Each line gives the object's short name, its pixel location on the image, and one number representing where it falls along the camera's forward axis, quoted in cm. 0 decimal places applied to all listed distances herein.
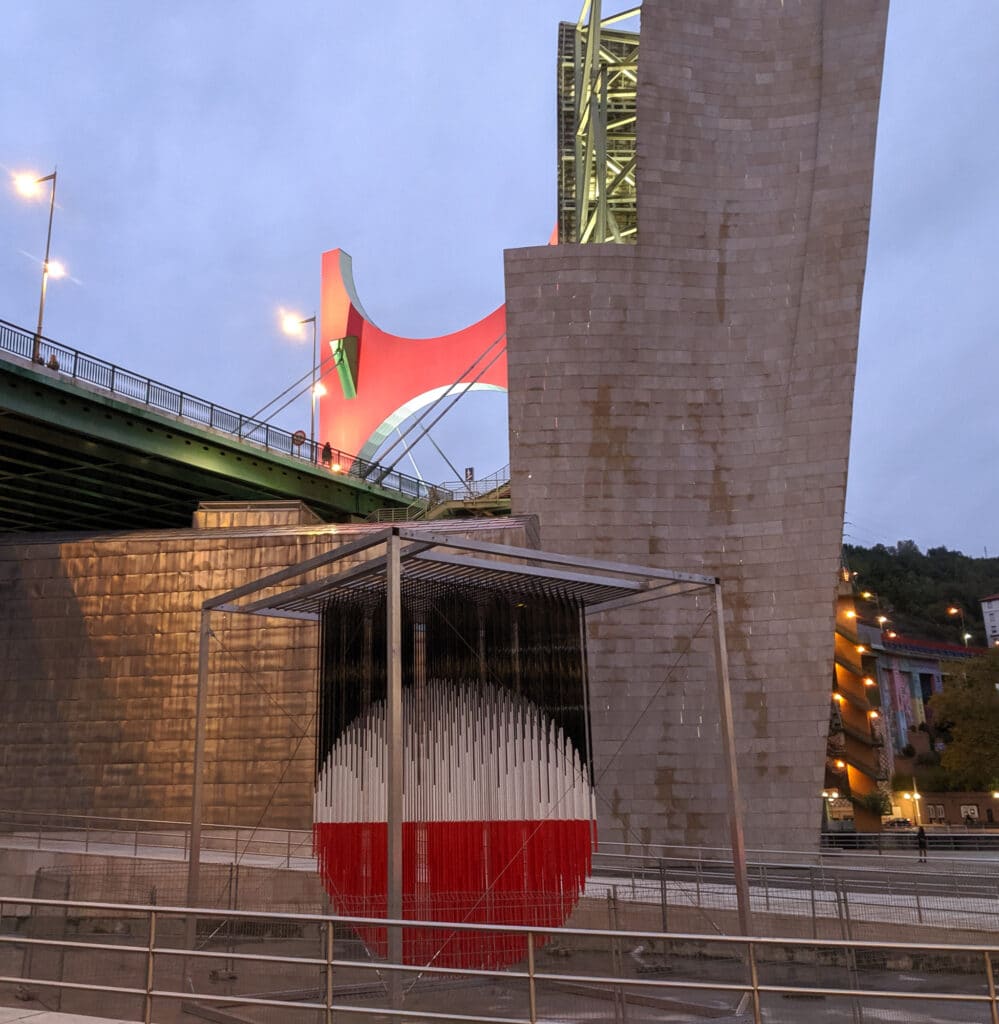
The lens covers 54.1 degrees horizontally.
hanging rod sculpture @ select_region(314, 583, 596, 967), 1170
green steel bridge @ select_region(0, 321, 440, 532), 2912
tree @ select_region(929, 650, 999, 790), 5059
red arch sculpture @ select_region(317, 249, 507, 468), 6256
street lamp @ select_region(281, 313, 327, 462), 5550
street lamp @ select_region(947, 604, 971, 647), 10042
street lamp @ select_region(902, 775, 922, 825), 6122
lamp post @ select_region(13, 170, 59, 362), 3788
